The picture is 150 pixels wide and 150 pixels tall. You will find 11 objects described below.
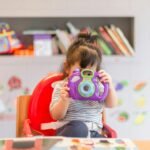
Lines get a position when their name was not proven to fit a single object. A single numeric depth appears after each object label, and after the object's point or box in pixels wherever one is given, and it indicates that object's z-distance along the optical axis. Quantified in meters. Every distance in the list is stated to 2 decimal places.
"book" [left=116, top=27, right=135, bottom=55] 3.44
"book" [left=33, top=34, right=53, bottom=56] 3.41
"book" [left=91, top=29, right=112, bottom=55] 3.46
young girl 1.82
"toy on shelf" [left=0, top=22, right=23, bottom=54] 3.38
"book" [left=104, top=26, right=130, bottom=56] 3.46
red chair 2.08
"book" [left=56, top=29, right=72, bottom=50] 3.42
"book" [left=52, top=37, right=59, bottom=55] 3.46
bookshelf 3.53
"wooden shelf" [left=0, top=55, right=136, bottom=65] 3.31
